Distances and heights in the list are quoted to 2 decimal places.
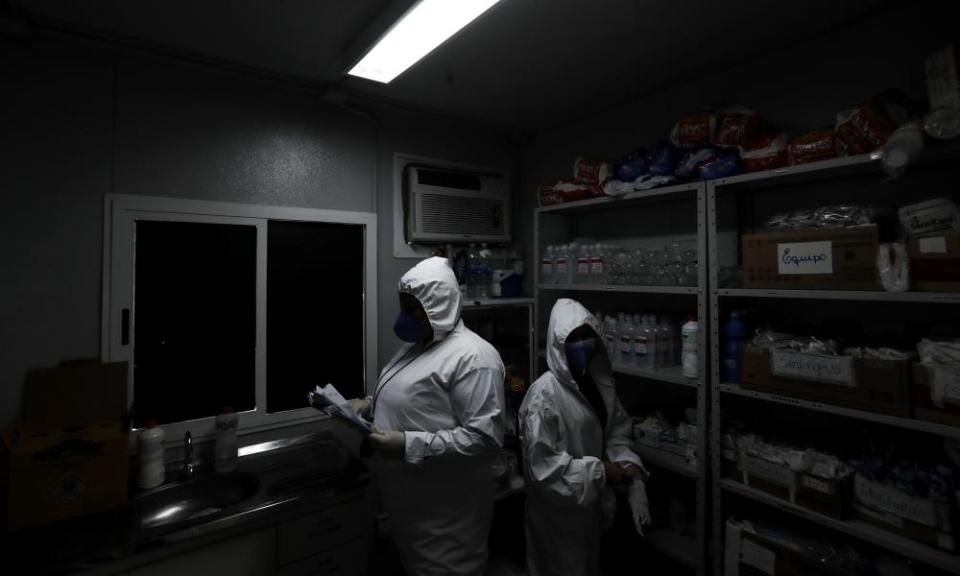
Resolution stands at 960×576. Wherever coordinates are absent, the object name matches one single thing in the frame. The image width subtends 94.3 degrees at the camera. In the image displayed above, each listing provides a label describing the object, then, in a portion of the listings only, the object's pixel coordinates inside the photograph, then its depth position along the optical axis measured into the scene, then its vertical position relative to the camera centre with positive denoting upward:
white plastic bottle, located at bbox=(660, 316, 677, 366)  2.13 -0.24
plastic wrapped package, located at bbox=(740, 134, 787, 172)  1.68 +0.54
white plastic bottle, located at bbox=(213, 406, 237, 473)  1.93 -0.66
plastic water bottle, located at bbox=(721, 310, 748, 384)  1.77 -0.19
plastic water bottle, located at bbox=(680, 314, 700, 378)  1.87 -0.24
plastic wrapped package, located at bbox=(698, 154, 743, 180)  1.78 +0.51
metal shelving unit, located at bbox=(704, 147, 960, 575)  1.32 -0.16
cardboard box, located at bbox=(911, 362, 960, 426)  1.27 -0.30
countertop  1.35 -0.79
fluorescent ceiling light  1.50 +0.97
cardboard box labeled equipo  1.42 +0.12
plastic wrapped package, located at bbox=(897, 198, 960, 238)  1.31 +0.23
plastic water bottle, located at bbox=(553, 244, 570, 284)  2.48 +0.17
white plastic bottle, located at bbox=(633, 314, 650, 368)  2.08 -0.24
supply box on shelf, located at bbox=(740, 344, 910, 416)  1.37 -0.29
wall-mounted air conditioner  2.59 +0.54
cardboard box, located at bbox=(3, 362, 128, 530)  1.45 -0.52
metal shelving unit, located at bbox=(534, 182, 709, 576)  1.81 -0.17
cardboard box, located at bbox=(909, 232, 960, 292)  1.27 +0.09
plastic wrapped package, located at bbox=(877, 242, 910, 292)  1.35 +0.09
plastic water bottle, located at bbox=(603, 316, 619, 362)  2.23 -0.22
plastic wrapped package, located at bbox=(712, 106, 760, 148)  1.78 +0.68
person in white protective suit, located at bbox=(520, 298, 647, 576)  1.68 -0.65
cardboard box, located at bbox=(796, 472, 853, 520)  1.46 -0.67
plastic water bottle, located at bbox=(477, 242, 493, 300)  2.76 +0.12
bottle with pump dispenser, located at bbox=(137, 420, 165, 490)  1.74 -0.65
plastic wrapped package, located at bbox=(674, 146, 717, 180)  1.87 +0.57
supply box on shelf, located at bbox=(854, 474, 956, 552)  1.30 -0.67
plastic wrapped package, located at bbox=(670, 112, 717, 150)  1.88 +0.70
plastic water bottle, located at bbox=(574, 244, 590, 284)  2.34 +0.16
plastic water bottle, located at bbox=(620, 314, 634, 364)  2.15 -0.23
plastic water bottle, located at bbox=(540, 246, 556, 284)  2.56 +0.16
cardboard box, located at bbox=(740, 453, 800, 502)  1.58 -0.67
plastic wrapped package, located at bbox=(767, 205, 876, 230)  1.51 +0.28
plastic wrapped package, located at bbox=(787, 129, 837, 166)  1.53 +0.52
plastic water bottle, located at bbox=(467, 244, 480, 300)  2.74 +0.14
